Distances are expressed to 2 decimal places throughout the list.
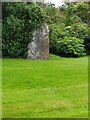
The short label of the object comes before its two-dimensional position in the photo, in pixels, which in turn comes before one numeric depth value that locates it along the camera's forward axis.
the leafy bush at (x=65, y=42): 10.50
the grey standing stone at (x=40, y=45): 9.28
